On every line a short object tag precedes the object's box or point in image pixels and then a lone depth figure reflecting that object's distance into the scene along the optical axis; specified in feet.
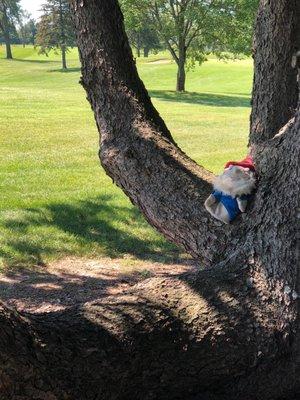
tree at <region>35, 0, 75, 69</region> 216.95
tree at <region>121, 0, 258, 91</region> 112.16
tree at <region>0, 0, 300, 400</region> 8.42
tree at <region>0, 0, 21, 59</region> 231.01
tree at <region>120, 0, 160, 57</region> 116.06
